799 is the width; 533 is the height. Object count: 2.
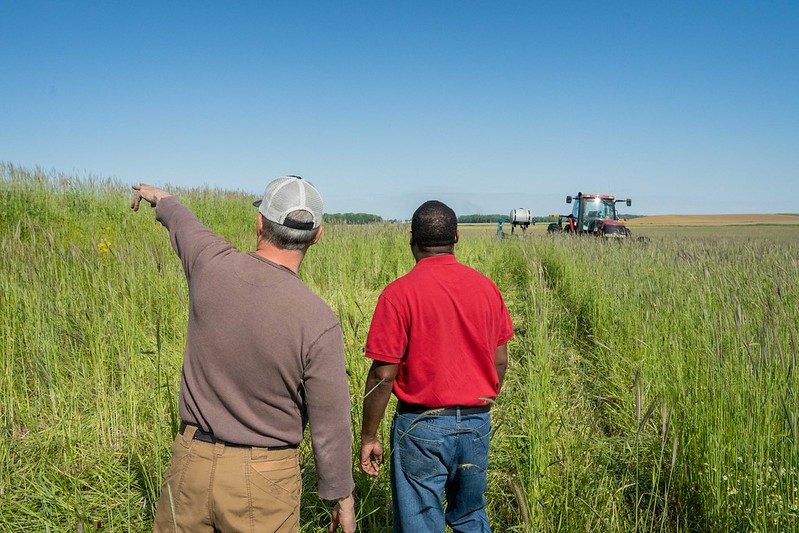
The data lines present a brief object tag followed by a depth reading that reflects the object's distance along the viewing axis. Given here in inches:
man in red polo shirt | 84.2
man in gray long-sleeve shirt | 65.7
